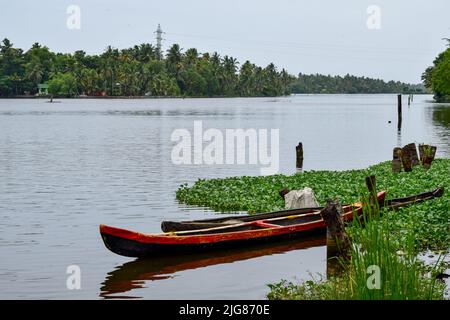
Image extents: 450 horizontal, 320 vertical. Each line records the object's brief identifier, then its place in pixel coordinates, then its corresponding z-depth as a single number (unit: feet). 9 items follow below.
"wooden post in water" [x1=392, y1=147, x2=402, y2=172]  97.04
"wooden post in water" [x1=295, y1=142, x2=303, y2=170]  132.65
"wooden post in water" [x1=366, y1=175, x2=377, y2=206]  59.30
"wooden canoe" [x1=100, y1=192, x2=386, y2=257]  56.34
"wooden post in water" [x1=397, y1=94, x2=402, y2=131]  244.30
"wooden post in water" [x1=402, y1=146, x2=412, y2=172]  95.81
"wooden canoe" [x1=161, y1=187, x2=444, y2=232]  61.06
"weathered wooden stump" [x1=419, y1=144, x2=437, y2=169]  99.60
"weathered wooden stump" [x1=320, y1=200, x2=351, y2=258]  48.35
